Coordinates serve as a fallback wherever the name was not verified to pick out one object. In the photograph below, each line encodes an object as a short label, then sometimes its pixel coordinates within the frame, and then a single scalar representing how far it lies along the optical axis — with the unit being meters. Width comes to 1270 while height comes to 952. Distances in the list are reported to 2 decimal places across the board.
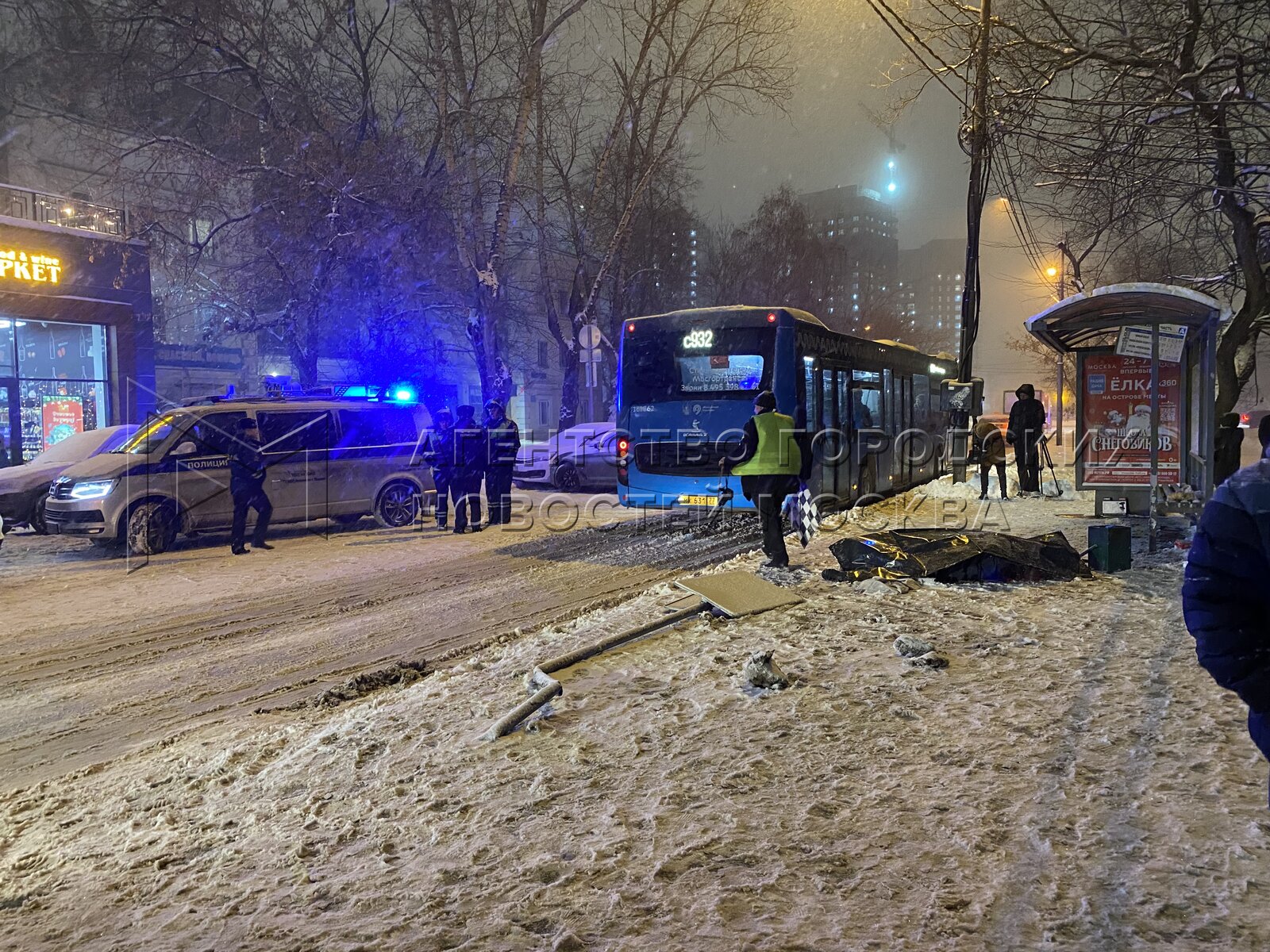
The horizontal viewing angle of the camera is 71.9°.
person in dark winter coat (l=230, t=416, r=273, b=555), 11.51
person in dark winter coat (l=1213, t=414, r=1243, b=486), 15.03
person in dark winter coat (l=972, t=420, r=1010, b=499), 16.11
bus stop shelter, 11.32
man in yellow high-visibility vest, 9.76
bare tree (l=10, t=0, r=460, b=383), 19.86
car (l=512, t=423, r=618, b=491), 20.42
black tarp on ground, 8.72
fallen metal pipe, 4.84
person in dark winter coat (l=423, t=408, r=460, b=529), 13.71
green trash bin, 9.27
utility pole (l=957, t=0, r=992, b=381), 12.27
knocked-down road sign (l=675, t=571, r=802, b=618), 7.50
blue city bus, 12.64
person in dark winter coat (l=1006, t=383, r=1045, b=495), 16.73
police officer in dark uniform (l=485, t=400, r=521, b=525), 13.63
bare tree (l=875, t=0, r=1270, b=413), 10.23
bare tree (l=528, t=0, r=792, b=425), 22.83
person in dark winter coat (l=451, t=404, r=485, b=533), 13.53
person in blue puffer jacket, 2.27
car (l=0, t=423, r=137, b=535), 12.97
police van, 10.99
